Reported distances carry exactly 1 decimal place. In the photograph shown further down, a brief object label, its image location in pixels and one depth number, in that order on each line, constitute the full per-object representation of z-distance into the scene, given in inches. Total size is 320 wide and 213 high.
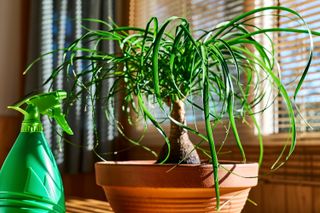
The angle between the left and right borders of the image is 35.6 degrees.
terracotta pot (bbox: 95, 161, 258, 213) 29.1
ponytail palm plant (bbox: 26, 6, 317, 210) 30.4
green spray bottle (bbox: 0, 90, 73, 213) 29.1
